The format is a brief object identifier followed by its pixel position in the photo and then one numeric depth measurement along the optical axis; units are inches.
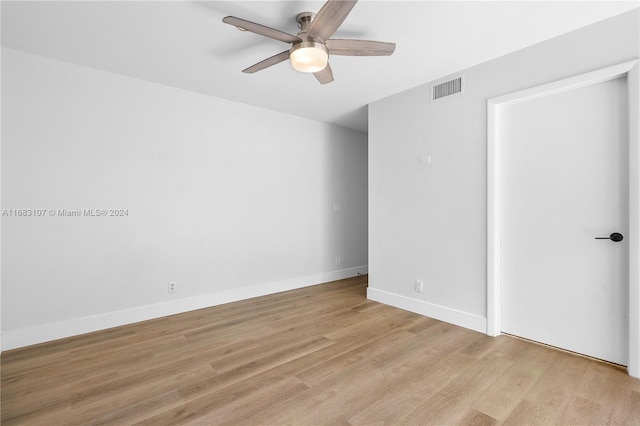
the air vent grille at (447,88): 124.0
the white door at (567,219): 91.1
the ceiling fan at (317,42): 74.0
